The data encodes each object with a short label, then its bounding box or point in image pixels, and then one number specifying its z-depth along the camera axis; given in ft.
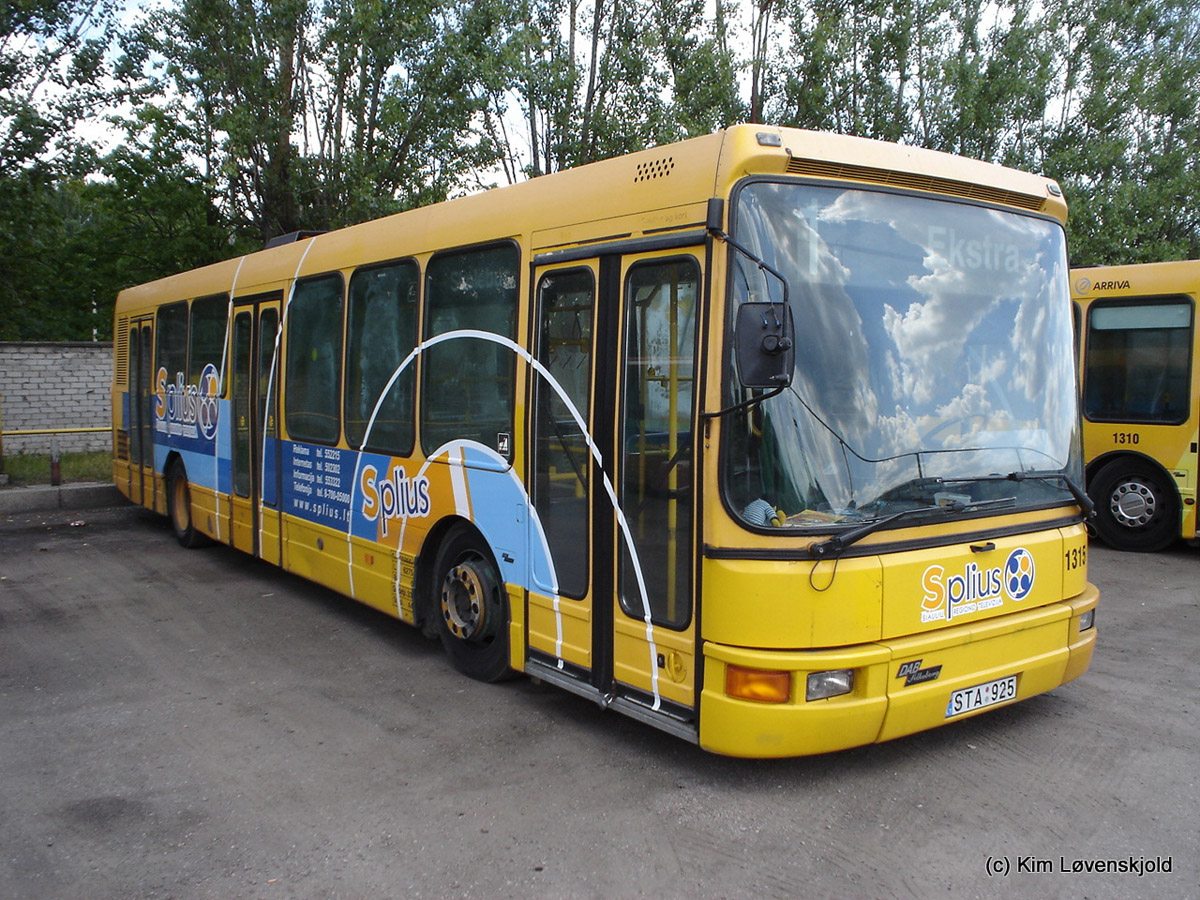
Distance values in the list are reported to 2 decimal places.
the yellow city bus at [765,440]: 13.64
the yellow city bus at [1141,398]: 33.12
